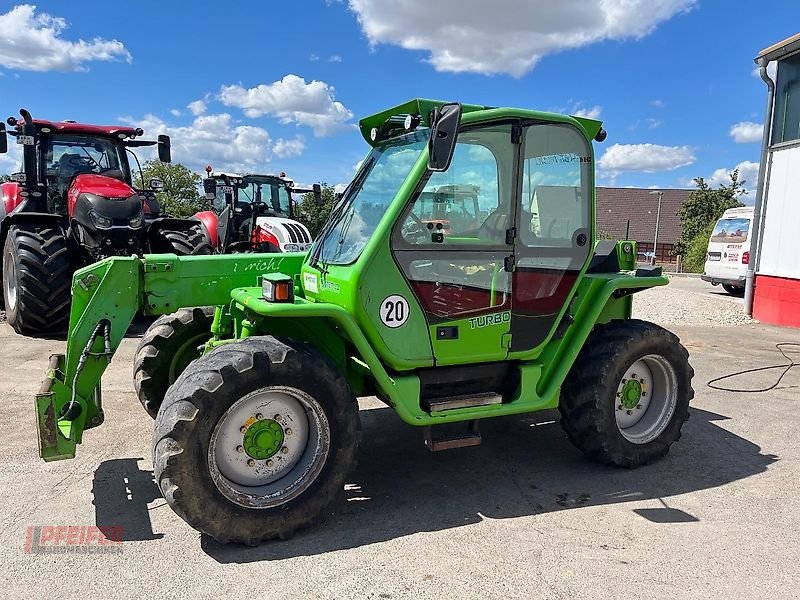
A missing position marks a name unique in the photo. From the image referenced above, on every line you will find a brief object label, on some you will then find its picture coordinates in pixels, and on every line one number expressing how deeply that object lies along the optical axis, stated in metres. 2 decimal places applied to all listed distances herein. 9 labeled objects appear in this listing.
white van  15.75
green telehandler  3.58
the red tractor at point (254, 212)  11.65
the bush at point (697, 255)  31.52
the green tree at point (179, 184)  38.50
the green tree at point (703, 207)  37.78
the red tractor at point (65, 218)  8.84
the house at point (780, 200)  11.62
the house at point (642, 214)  48.59
